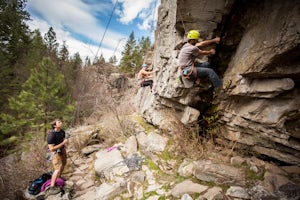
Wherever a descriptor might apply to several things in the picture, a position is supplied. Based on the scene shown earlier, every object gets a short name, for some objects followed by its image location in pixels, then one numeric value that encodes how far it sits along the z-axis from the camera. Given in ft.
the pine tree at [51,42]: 64.84
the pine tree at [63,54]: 79.10
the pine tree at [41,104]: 33.58
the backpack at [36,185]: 14.46
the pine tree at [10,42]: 39.70
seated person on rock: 24.45
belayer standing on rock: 14.40
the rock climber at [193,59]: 12.06
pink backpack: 14.74
